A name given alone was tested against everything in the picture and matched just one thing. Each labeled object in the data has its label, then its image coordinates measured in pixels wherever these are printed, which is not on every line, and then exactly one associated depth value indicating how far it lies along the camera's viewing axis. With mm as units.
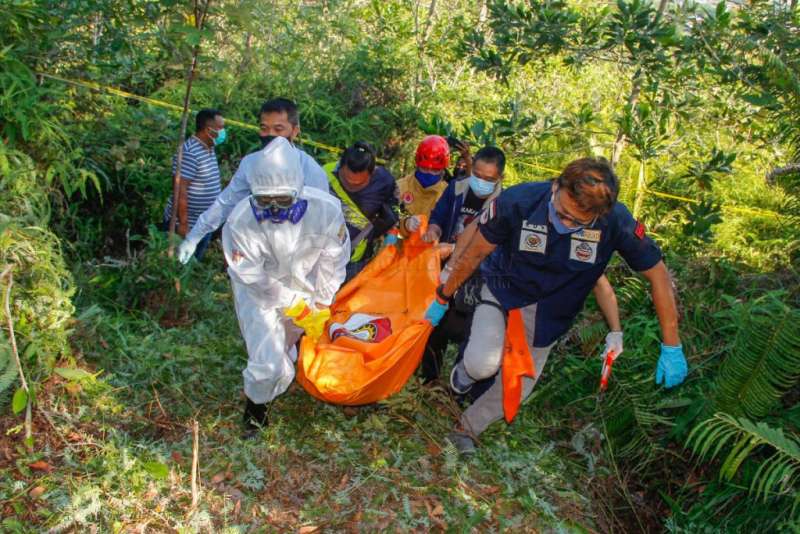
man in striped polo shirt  5434
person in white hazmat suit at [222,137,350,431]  3475
